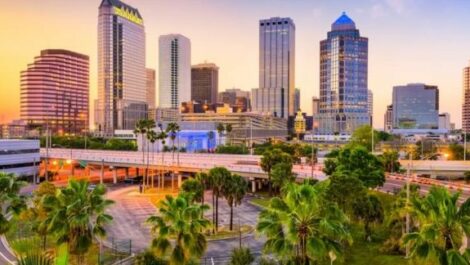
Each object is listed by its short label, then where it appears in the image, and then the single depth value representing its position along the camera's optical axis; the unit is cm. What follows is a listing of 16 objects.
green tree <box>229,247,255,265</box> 3703
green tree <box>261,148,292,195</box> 8012
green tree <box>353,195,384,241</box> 4588
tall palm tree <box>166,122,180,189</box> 12080
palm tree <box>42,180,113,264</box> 3125
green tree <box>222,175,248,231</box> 5616
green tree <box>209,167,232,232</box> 5538
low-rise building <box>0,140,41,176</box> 10727
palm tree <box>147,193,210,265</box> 3072
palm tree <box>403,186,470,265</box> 2252
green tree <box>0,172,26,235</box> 3640
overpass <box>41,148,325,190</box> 9106
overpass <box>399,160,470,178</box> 9369
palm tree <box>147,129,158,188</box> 10838
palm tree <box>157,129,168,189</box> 11599
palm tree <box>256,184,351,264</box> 2427
